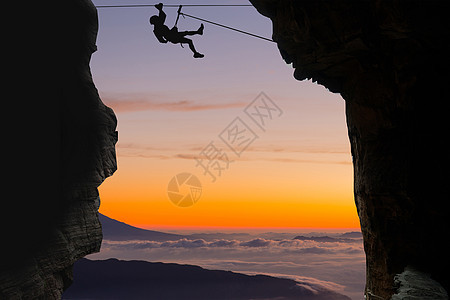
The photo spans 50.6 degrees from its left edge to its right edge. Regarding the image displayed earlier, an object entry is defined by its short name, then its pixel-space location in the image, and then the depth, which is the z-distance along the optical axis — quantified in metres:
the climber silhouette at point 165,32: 16.73
